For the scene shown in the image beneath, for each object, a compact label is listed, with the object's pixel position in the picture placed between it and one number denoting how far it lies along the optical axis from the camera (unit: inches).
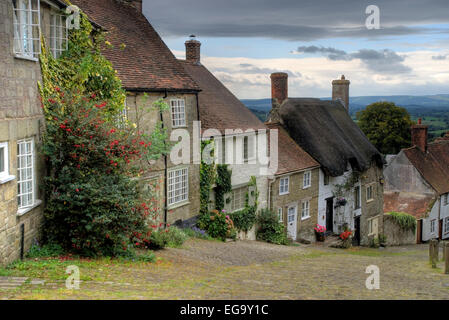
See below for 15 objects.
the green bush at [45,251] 440.7
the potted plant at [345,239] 1141.1
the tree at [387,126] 2319.1
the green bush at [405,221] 1346.0
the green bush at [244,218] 904.9
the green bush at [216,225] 839.1
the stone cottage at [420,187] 1414.2
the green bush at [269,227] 971.3
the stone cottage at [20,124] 393.4
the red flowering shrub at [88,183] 454.6
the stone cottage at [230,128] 885.8
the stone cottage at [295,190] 1008.2
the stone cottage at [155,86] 706.8
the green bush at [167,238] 584.8
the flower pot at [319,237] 1125.1
